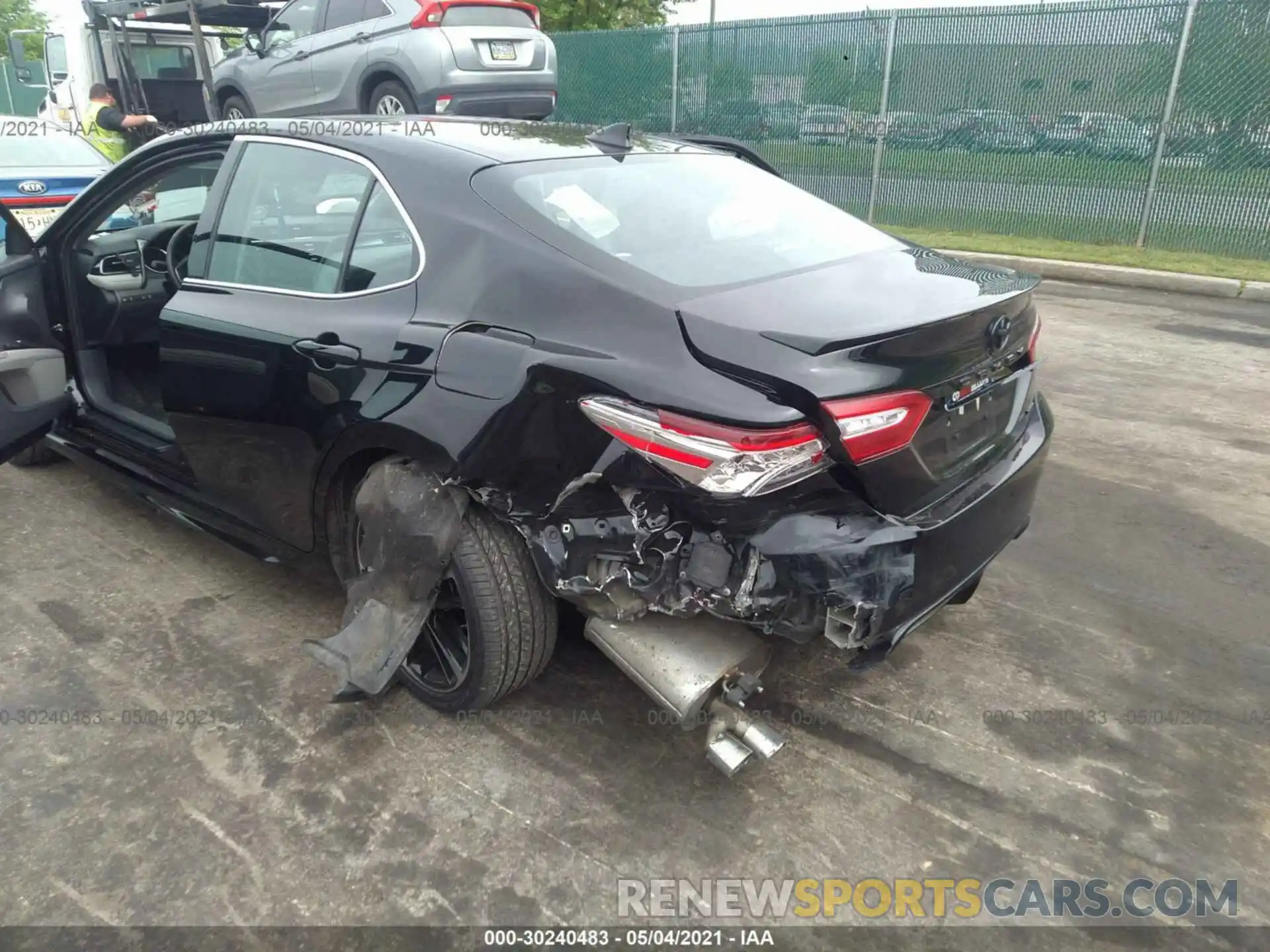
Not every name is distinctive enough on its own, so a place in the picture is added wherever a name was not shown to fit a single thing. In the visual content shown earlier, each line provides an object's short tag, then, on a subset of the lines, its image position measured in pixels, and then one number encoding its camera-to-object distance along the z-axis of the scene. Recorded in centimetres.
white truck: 1082
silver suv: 824
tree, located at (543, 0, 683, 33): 2020
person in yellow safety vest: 943
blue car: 765
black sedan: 218
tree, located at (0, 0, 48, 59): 4372
